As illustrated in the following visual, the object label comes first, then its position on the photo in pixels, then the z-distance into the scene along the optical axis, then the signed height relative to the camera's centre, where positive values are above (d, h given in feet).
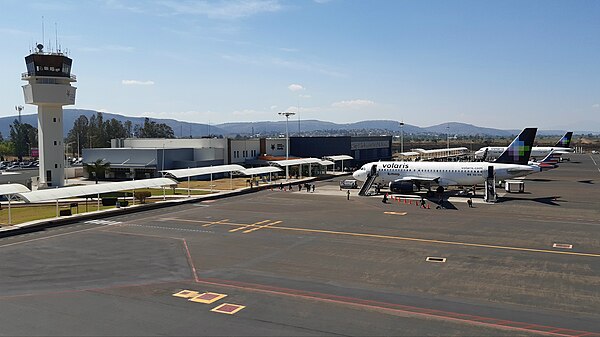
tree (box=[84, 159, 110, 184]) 297.37 -8.98
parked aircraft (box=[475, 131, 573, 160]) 431.84 -2.27
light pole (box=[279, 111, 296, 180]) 281.64 +7.23
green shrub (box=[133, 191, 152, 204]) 183.49 -16.56
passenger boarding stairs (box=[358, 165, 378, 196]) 213.75 -13.91
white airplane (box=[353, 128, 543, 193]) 201.98 -9.05
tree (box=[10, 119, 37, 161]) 573.33 +19.88
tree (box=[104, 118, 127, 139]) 597.85 +31.08
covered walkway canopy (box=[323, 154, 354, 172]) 342.23 -4.89
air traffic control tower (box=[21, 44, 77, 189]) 247.91 +29.32
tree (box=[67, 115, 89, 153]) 614.75 +29.08
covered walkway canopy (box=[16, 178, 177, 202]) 141.85 -12.21
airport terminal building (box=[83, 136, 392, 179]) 303.68 +0.15
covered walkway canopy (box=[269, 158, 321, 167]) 286.46 -6.35
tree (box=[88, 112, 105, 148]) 576.61 +22.92
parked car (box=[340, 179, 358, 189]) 237.68 -16.59
